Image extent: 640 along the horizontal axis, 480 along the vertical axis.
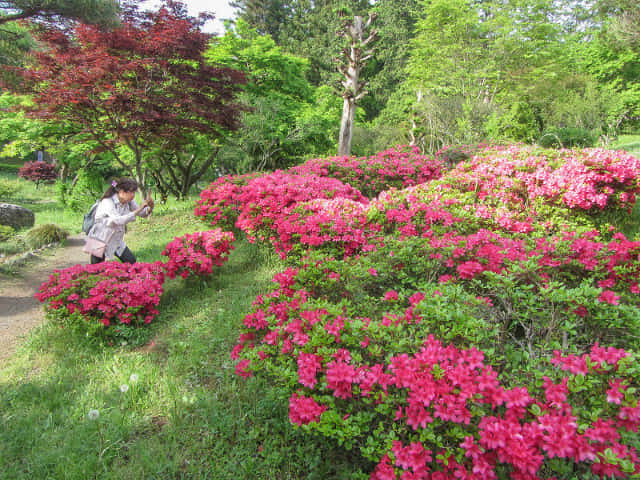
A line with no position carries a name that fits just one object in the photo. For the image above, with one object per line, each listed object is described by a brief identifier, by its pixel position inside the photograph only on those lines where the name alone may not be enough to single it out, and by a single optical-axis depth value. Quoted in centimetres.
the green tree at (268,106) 1165
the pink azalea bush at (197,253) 403
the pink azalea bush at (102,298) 321
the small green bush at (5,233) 613
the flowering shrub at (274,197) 464
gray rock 805
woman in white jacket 392
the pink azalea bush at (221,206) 578
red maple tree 648
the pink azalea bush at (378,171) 650
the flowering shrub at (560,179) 437
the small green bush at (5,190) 1000
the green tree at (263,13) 2744
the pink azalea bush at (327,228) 351
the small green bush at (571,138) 1096
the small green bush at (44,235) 661
